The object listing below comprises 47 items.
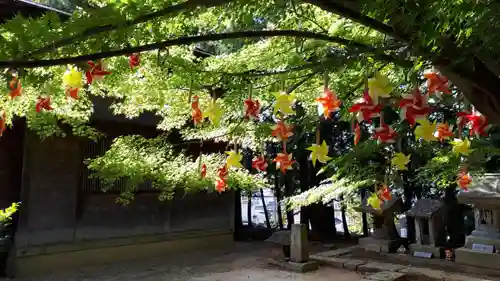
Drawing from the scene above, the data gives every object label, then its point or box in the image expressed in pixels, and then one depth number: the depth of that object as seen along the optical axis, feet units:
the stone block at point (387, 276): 19.69
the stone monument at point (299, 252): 25.43
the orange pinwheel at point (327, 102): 5.83
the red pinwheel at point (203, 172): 12.96
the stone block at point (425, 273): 20.88
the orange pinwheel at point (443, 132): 7.78
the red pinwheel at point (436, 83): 5.91
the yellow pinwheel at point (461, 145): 8.39
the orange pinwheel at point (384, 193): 15.58
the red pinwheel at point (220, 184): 10.87
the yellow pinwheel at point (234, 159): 8.68
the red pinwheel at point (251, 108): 6.95
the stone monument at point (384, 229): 28.40
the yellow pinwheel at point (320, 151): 6.92
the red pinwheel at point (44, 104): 6.54
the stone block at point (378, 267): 22.91
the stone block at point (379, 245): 28.17
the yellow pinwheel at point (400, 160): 8.24
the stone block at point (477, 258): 22.39
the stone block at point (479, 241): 22.94
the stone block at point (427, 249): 26.22
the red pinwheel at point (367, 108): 5.26
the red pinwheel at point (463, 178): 13.20
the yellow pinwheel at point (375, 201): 15.19
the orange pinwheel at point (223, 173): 10.69
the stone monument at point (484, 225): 21.91
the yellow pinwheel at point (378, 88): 5.23
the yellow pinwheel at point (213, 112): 7.06
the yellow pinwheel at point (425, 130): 6.04
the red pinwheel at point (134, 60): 6.91
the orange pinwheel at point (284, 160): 8.43
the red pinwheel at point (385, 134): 6.39
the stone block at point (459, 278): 20.01
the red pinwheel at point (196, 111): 7.78
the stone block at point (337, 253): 27.64
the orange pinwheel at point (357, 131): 7.27
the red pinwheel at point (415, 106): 5.39
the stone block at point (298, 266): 25.00
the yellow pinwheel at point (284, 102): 6.03
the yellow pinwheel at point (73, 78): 5.42
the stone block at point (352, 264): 24.66
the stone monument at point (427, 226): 26.64
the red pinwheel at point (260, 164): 9.57
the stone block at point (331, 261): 25.76
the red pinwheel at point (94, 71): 5.38
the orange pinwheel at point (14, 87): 4.46
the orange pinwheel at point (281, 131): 7.30
